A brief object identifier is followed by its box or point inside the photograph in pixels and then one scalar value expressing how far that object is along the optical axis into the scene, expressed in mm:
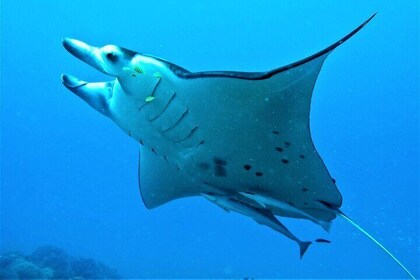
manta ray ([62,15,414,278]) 2254
